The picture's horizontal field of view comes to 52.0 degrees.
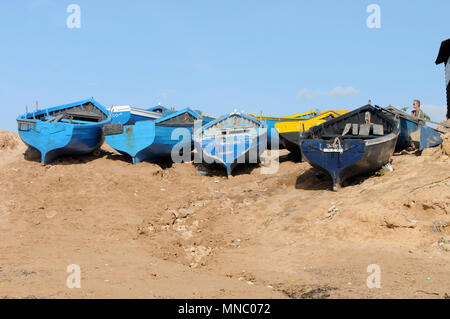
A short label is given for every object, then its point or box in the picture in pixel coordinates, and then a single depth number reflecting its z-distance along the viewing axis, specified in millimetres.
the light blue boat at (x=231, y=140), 16000
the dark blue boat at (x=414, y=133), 14125
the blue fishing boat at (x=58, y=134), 16547
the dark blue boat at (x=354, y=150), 12461
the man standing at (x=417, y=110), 15905
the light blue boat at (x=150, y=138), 17047
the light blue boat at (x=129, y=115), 20797
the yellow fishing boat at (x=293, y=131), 16484
